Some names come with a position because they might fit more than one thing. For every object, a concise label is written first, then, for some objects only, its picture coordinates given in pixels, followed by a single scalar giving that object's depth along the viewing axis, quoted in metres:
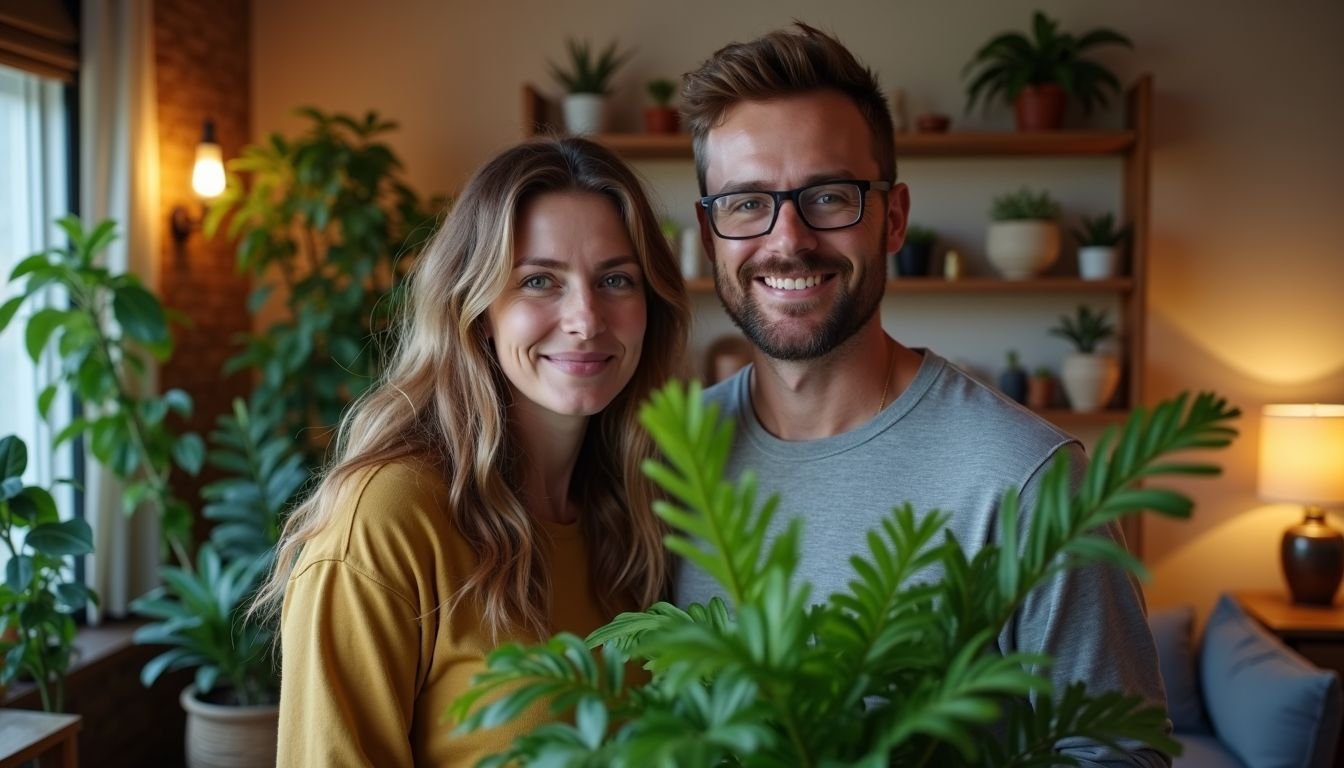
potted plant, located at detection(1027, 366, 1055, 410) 4.11
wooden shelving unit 3.96
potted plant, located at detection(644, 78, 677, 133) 4.11
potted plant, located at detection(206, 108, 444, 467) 3.74
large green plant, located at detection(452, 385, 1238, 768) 0.64
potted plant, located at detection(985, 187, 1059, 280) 4.01
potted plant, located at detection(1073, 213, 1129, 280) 4.02
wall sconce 3.73
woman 1.39
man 1.57
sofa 2.98
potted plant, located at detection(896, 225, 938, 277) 4.09
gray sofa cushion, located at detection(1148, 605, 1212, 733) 3.43
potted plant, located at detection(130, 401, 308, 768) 3.13
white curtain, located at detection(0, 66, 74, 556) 3.25
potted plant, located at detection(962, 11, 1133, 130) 3.93
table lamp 3.75
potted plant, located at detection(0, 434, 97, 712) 2.41
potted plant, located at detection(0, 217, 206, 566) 2.94
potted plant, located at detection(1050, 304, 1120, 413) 4.00
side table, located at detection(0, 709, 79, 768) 2.26
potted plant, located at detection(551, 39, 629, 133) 4.13
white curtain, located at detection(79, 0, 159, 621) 3.38
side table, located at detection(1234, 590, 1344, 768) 3.58
